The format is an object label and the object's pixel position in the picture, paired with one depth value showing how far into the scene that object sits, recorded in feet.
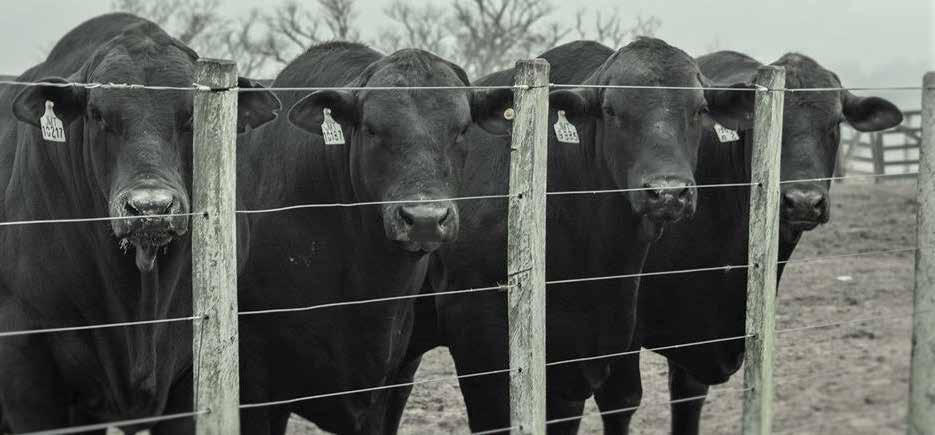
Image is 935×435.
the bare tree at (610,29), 172.65
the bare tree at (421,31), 177.68
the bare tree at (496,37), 190.08
